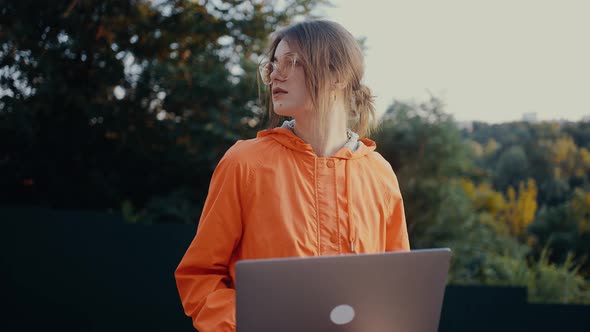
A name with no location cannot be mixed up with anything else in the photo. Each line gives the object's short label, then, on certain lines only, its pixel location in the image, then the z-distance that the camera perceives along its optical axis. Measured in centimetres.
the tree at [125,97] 475
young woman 132
